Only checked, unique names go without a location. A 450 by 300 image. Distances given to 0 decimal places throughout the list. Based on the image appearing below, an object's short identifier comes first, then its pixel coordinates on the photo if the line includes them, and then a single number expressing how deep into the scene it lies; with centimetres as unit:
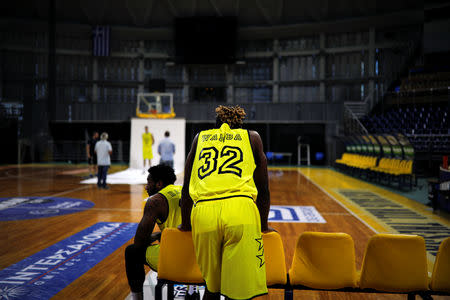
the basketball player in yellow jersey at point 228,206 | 187
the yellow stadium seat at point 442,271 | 232
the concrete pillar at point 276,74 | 2555
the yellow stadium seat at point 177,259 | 237
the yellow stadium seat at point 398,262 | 236
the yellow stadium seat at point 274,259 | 237
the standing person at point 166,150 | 1120
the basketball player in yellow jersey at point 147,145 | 1445
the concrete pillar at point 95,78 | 2573
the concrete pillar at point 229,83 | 2597
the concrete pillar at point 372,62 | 2367
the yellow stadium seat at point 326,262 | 242
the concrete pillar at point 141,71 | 2599
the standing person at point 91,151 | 1322
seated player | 253
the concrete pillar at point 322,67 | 2481
